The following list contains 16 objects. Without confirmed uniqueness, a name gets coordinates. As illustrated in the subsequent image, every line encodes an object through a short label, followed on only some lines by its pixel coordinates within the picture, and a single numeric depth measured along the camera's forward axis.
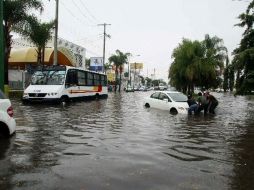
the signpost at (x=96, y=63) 38.48
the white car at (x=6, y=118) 4.80
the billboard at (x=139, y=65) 74.46
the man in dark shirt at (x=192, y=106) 10.59
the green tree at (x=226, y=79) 12.08
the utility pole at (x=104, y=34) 32.94
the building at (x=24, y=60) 21.29
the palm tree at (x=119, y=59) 44.01
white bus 12.89
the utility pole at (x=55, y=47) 17.27
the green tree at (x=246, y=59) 10.53
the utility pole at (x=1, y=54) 8.76
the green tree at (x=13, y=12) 15.48
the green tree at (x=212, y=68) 22.66
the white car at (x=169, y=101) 10.91
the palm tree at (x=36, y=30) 16.36
